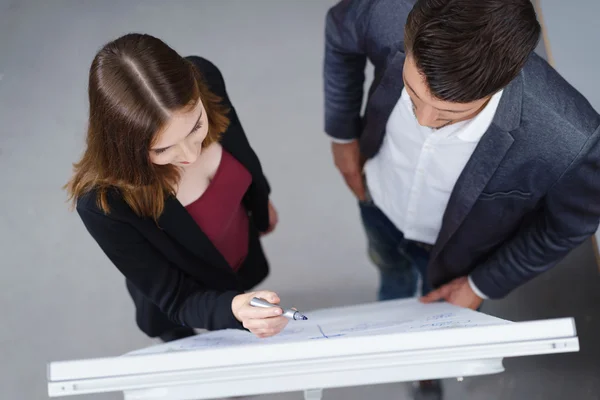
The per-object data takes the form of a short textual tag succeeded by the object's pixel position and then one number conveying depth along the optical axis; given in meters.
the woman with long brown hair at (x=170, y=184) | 0.83
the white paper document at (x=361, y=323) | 0.81
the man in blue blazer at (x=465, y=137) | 0.79
